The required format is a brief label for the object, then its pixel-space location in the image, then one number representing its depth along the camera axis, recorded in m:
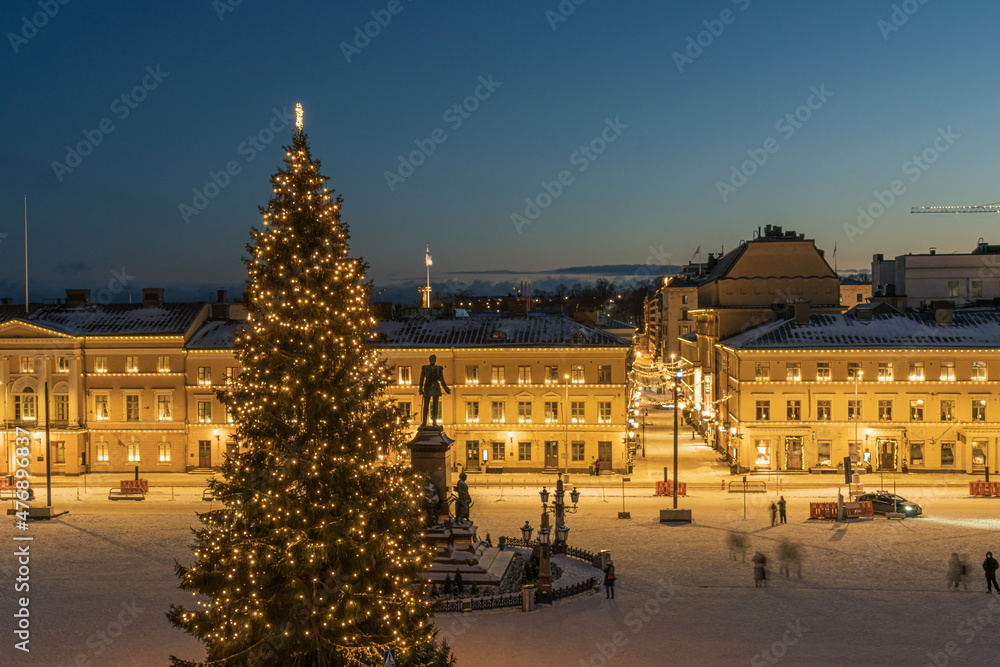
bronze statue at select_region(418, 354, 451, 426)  34.88
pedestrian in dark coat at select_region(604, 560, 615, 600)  29.47
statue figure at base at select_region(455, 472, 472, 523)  32.62
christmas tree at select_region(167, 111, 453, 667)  17.95
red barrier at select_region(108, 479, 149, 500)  50.31
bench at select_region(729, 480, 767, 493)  52.19
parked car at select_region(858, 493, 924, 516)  44.34
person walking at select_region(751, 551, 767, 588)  30.53
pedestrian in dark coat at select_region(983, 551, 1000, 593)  29.64
